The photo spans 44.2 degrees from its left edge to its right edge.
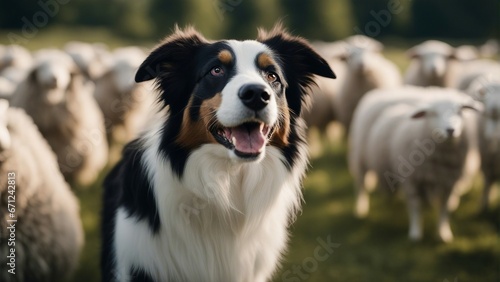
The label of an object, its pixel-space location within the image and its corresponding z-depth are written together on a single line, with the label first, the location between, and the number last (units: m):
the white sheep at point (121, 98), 9.16
